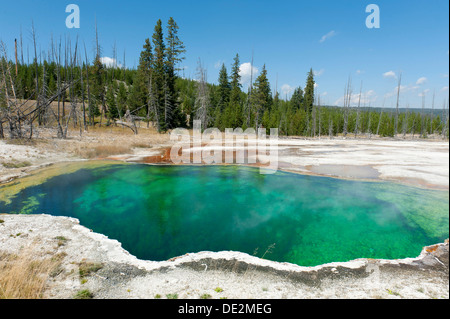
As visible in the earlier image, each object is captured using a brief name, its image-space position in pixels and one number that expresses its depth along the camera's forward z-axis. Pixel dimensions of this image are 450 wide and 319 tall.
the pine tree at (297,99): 66.31
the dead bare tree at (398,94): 52.53
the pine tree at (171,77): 40.47
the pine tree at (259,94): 47.51
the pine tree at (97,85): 43.88
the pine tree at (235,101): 48.50
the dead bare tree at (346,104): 58.20
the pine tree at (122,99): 46.70
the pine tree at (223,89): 57.59
